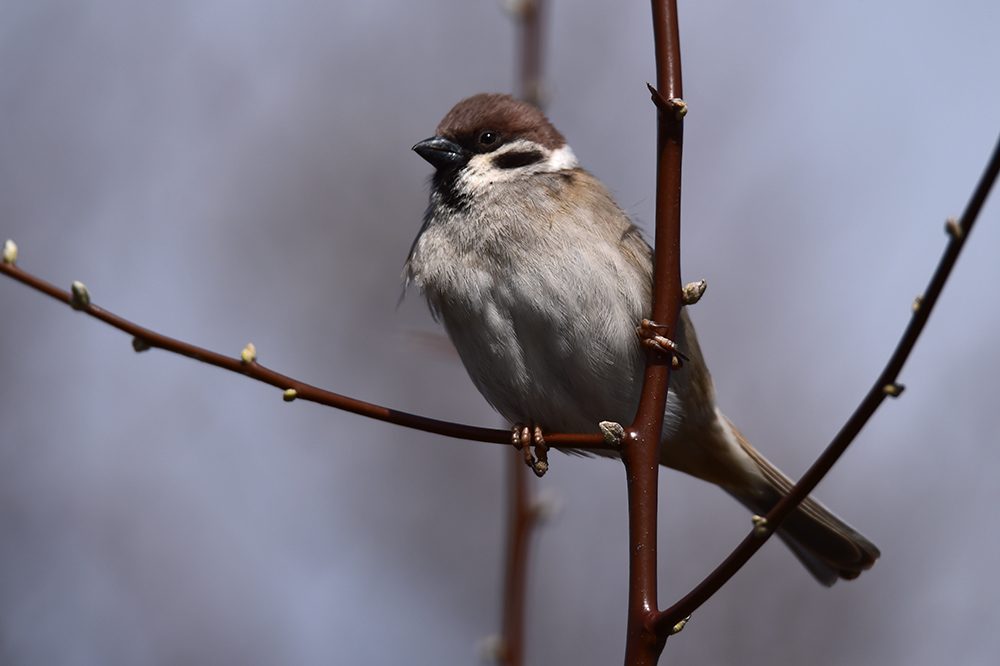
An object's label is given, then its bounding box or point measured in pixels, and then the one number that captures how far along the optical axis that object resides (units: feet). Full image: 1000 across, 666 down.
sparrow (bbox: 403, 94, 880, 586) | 10.71
